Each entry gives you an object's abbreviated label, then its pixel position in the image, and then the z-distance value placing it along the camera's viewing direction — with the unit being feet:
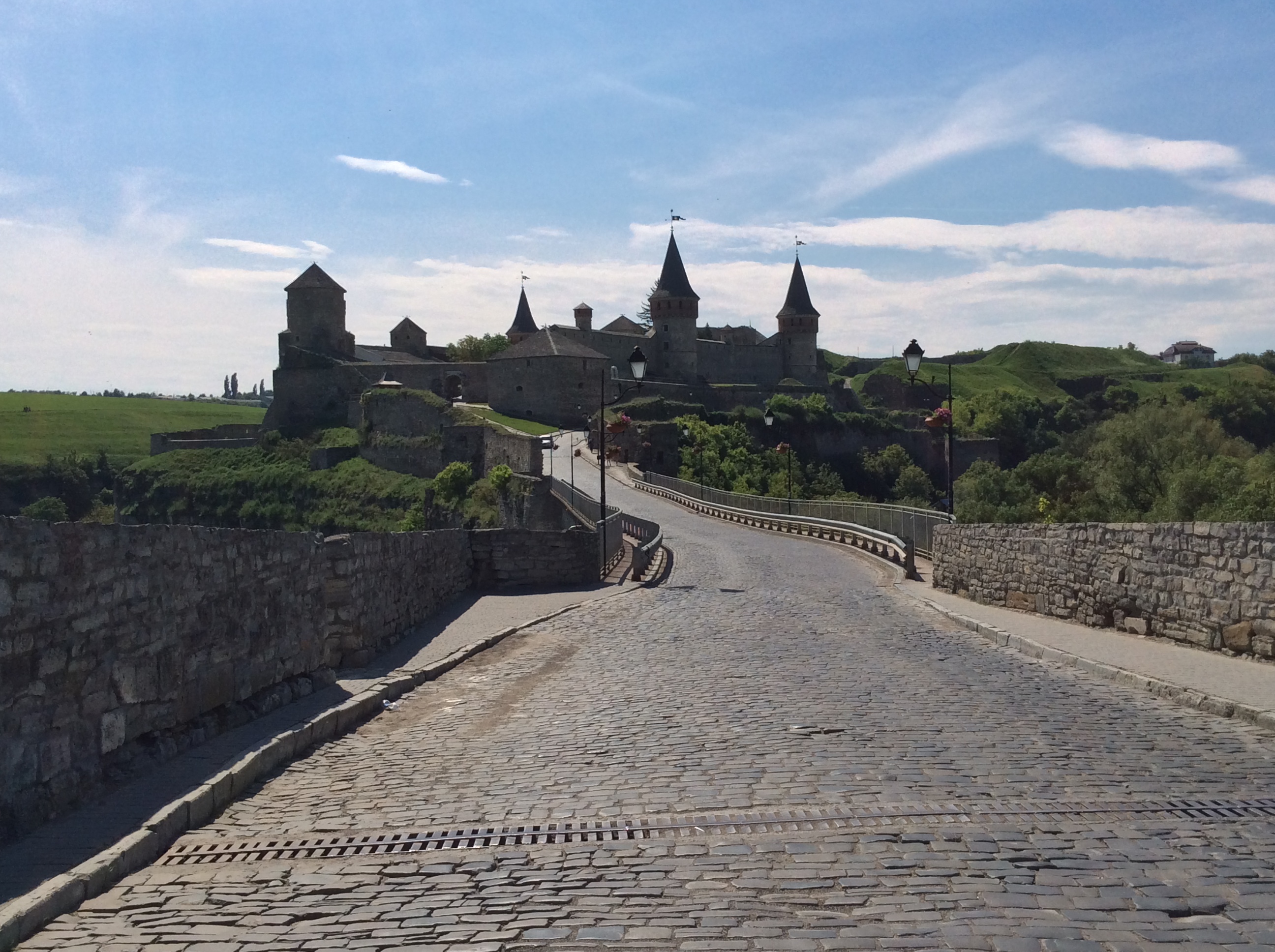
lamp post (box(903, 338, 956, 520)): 81.56
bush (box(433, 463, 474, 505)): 200.13
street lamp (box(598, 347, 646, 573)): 79.87
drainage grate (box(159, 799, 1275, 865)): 20.11
